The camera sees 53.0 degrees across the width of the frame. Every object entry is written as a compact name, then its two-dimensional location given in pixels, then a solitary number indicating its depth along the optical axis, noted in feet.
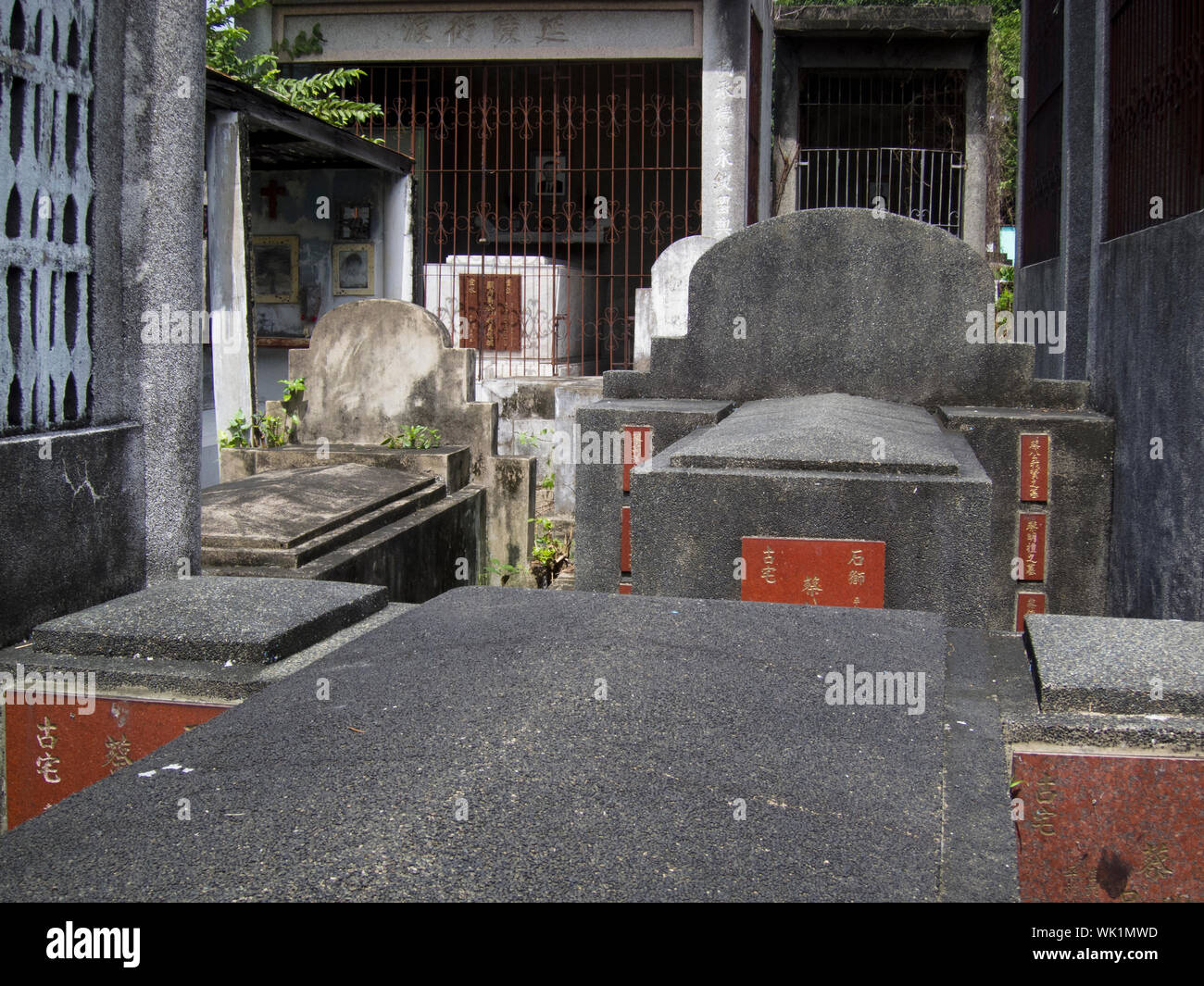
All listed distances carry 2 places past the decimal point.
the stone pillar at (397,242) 35.14
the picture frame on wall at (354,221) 34.78
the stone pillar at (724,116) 35.83
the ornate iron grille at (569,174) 39.52
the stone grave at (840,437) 12.45
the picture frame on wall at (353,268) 34.88
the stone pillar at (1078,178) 20.43
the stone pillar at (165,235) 10.68
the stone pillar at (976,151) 49.42
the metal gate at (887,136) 52.03
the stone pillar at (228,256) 25.39
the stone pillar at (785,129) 49.85
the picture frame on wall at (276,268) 35.09
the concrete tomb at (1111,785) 7.70
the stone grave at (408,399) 25.86
